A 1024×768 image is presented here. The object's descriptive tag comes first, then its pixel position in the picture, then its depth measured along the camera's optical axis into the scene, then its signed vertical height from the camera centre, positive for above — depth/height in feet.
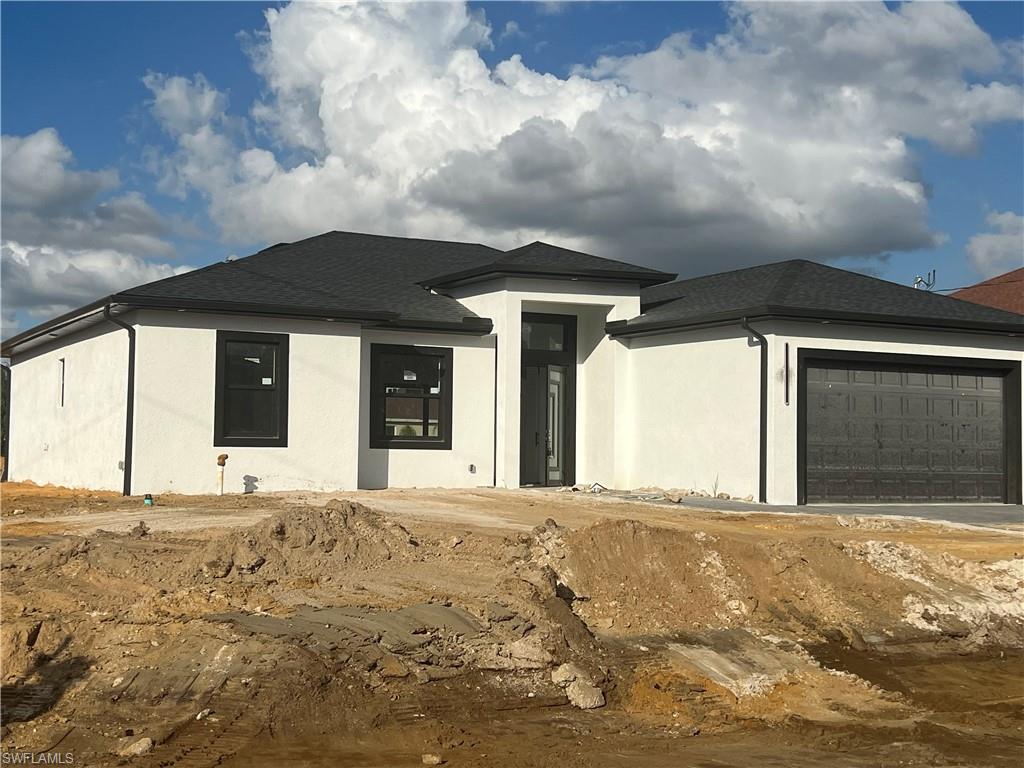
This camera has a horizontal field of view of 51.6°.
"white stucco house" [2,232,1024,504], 55.06 +2.85
